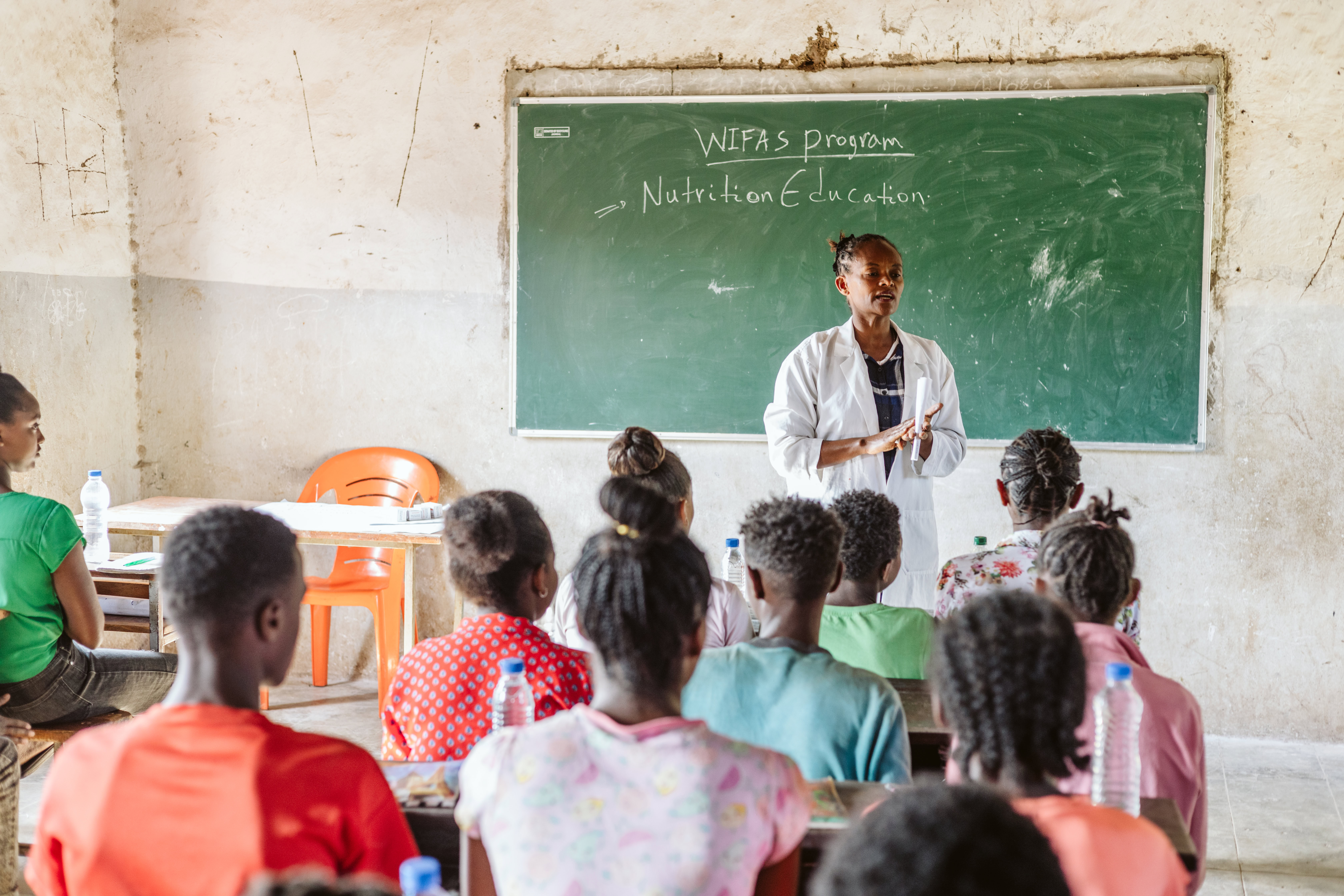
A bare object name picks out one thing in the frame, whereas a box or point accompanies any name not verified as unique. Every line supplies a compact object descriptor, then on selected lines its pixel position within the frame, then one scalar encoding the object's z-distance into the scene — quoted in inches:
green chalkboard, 150.3
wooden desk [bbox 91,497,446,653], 142.6
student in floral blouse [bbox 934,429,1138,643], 92.9
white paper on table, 145.2
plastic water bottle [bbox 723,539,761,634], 121.9
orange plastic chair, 157.9
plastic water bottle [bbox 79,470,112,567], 142.6
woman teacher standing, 129.4
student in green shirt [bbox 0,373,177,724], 98.7
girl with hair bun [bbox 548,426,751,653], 90.7
